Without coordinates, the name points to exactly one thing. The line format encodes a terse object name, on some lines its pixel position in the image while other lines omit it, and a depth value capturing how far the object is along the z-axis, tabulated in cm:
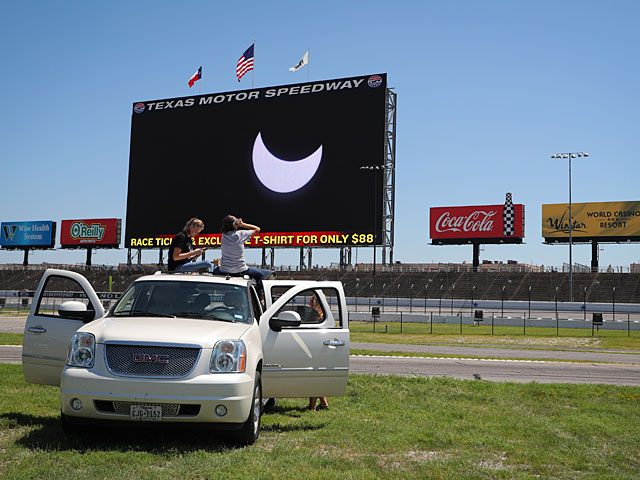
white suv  605
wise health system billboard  9862
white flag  6625
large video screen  5694
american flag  6569
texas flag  7206
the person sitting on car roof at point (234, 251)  858
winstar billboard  7256
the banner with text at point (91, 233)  9194
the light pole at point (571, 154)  5631
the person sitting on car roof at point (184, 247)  888
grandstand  6044
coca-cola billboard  7281
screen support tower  5628
